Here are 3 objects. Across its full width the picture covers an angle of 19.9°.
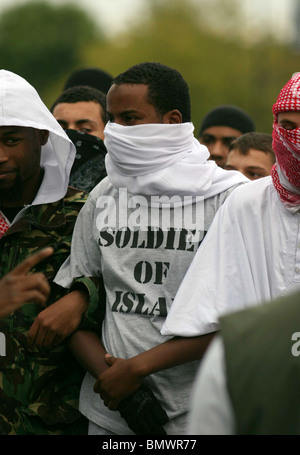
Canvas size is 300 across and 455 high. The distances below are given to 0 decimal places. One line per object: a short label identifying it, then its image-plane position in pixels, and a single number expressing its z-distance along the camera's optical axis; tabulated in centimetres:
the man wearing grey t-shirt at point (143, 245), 359
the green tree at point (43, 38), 7906
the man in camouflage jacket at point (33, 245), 398
